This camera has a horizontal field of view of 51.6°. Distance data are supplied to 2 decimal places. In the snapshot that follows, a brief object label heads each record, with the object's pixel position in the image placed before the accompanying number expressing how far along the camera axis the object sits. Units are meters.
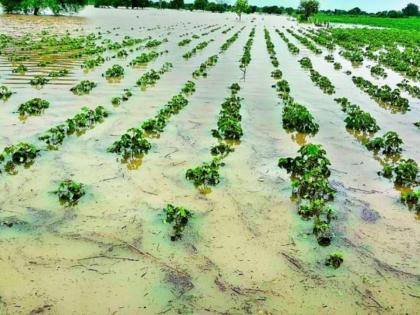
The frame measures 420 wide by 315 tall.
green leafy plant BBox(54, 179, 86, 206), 8.94
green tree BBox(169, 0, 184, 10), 161.25
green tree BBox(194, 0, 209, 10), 167.75
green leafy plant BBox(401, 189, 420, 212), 9.44
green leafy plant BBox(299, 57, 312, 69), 27.87
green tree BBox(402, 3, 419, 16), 152.25
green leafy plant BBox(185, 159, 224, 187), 9.97
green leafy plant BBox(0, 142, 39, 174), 10.66
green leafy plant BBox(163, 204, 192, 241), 8.07
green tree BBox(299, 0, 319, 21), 101.38
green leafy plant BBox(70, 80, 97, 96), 18.16
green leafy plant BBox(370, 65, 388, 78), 25.95
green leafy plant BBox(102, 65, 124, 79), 21.89
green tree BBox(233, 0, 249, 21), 101.30
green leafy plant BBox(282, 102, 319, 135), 14.09
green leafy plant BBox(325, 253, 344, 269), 7.19
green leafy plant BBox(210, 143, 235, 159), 11.79
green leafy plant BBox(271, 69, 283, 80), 23.63
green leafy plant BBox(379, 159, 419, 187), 10.45
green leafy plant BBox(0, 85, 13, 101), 16.68
